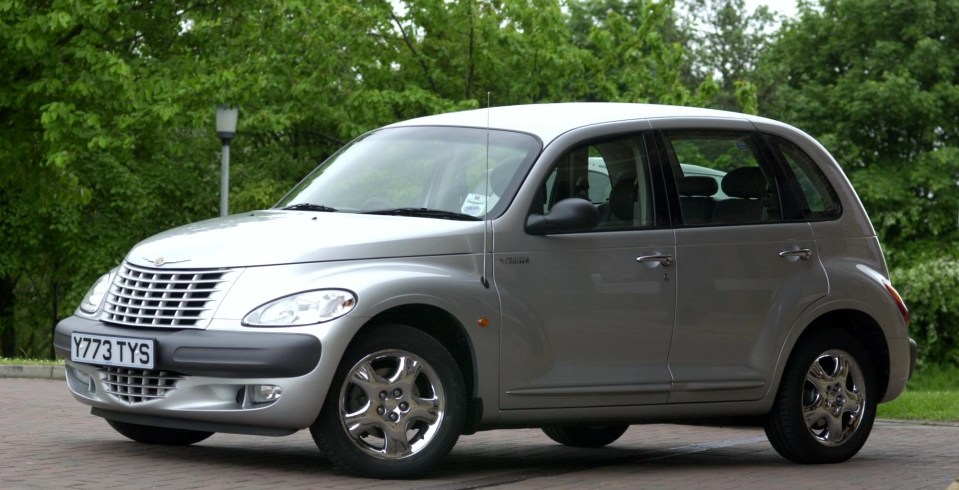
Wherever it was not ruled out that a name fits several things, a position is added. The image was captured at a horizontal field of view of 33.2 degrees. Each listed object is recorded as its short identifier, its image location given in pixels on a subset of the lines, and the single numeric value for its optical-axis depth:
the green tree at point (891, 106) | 42.84
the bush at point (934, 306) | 32.59
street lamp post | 22.22
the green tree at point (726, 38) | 65.62
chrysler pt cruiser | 7.16
